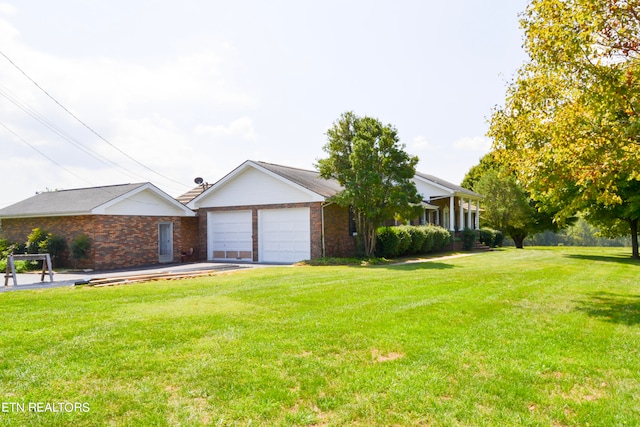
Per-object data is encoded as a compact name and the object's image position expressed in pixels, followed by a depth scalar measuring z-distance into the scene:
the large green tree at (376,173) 17.78
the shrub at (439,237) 24.11
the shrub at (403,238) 20.72
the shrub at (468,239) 27.92
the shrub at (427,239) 23.06
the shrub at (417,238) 22.03
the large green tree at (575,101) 8.10
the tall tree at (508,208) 33.66
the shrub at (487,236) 31.09
